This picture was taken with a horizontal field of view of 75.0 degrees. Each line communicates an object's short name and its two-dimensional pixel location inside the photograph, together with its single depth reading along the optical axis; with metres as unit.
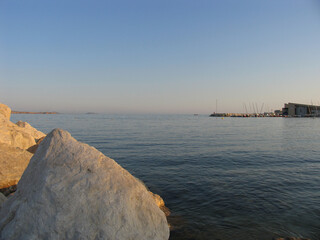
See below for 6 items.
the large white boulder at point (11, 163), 6.52
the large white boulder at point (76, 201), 3.45
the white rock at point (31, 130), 17.83
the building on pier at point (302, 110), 112.01
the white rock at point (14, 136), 10.47
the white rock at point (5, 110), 16.14
